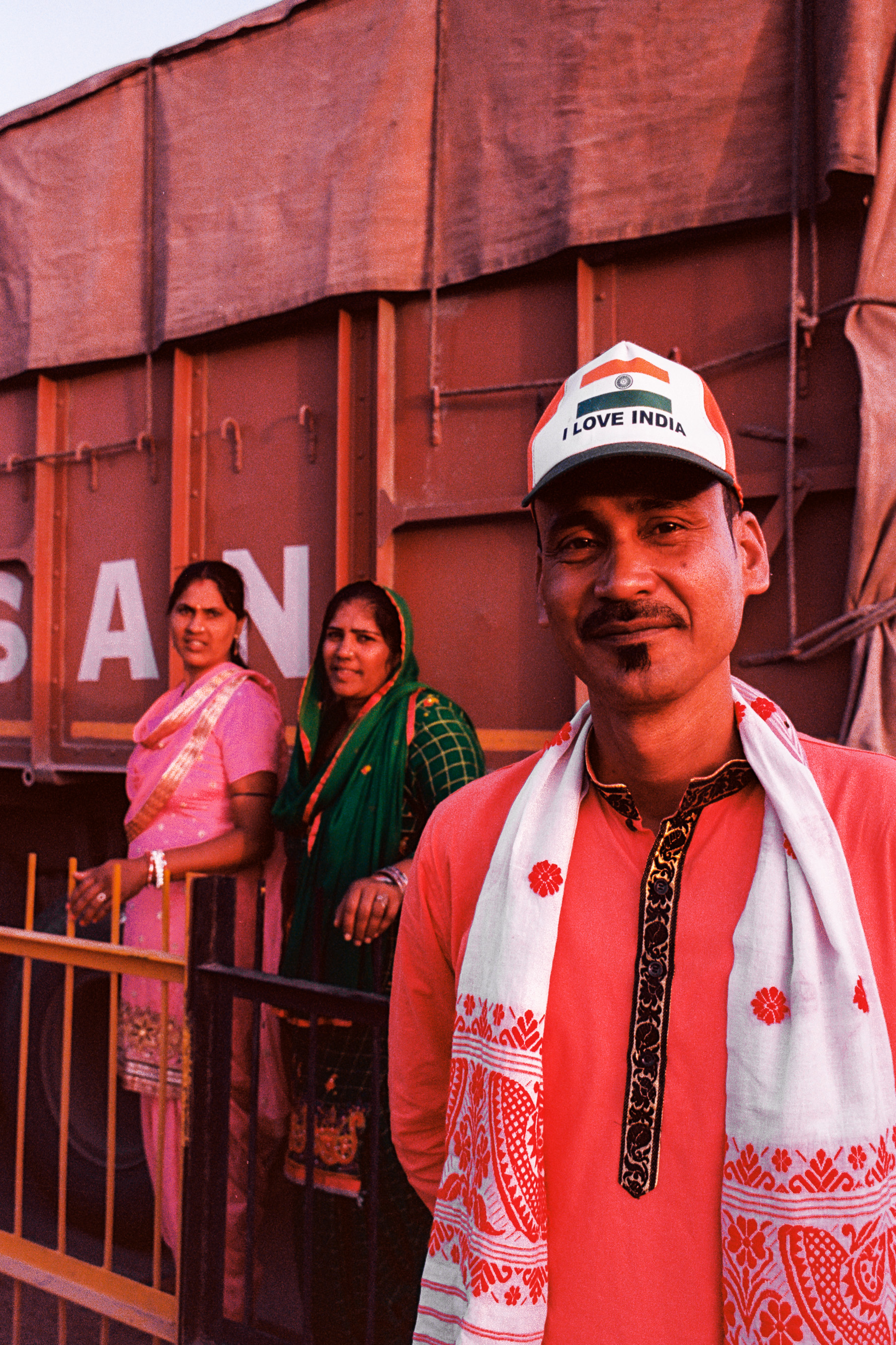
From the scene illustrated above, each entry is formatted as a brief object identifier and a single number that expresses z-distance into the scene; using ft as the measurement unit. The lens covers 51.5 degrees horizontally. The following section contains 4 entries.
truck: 7.84
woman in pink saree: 7.54
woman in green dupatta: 6.14
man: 2.53
